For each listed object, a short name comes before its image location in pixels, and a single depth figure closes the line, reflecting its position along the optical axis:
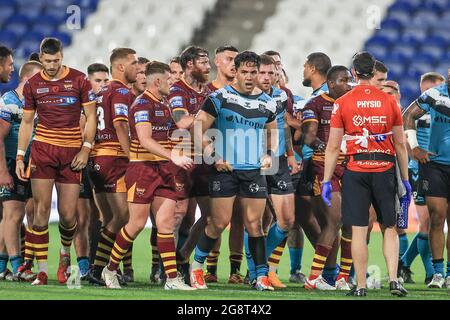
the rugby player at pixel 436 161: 20.37
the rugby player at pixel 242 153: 18.44
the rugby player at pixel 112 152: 19.33
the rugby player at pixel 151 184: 18.12
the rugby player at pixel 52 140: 18.75
